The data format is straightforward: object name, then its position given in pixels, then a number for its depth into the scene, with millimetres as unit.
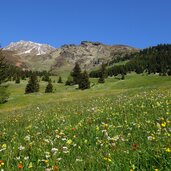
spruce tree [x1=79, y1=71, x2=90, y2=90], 67911
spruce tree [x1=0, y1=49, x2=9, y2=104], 44052
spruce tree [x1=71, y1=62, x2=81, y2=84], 86190
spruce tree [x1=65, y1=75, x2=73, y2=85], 87446
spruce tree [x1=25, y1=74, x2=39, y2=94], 71087
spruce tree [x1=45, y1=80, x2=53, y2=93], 66766
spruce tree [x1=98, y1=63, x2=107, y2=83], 84839
